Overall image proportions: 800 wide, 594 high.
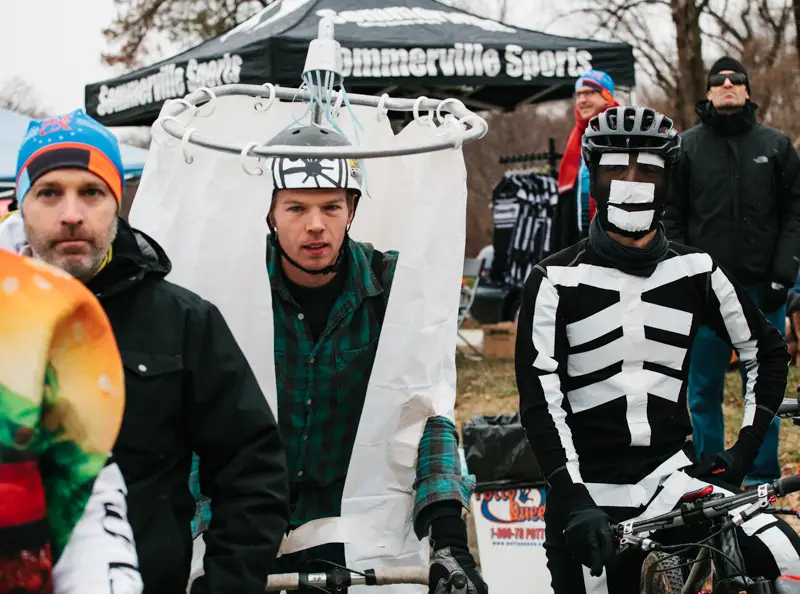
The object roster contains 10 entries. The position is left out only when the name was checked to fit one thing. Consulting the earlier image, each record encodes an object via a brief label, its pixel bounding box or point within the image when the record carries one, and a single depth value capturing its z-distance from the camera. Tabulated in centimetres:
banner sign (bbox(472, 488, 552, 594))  477
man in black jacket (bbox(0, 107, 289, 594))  202
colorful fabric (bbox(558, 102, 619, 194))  634
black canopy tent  852
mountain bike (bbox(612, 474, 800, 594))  262
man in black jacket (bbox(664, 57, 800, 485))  537
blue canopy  1036
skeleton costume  308
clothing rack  1251
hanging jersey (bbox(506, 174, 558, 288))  1220
